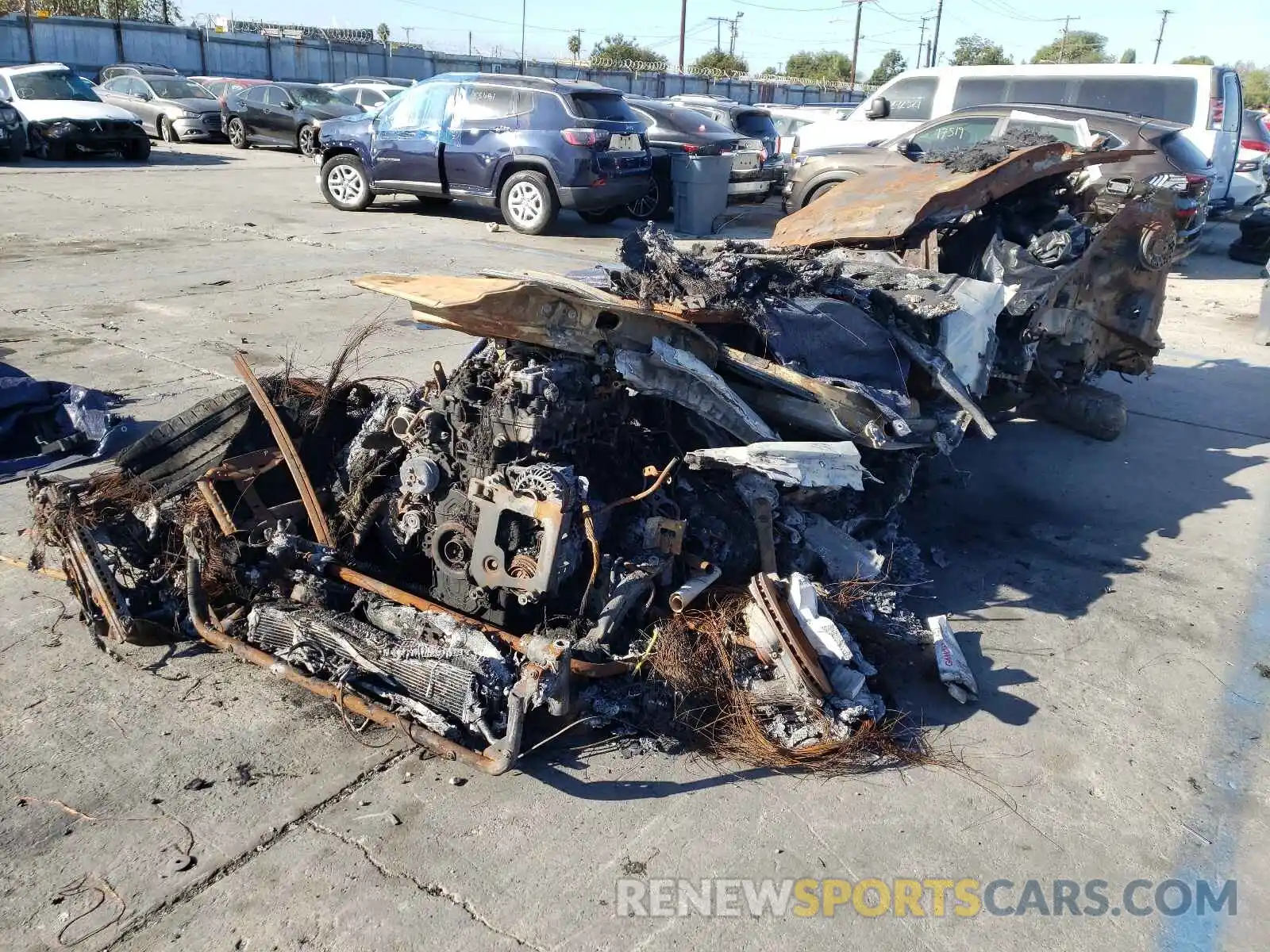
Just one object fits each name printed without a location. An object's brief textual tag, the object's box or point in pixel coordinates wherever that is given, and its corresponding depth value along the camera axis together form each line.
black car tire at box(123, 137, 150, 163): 17.50
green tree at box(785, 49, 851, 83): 71.19
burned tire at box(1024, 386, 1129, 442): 6.66
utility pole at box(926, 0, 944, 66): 49.06
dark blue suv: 12.06
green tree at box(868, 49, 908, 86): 69.88
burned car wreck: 3.41
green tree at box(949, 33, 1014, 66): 67.25
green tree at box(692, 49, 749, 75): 63.81
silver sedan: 20.73
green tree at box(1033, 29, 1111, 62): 74.25
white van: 11.69
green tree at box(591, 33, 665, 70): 62.78
